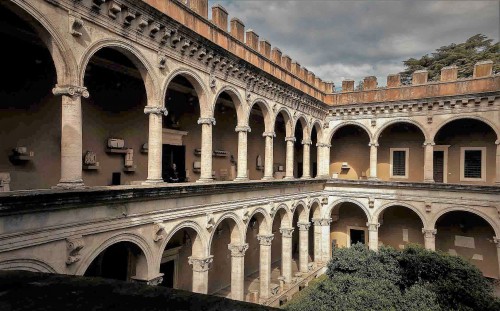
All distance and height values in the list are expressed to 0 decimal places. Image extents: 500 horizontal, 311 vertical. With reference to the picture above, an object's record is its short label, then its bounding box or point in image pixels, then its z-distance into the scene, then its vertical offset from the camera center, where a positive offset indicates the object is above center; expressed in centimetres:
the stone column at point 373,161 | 1916 -22
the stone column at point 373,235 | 1877 -446
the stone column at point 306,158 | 1834 -6
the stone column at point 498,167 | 1554 -37
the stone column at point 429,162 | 1736 -19
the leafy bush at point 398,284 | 845 -364
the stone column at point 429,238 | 1702 -417
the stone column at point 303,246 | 1792 -492
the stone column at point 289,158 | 1664 -7
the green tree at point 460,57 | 2839 +975
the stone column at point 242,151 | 1294 +21
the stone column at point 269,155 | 1485 +7
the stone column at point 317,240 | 1989 -511
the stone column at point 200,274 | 1060 -386
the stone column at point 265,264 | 1416 -477
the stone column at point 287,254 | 1597 -482
